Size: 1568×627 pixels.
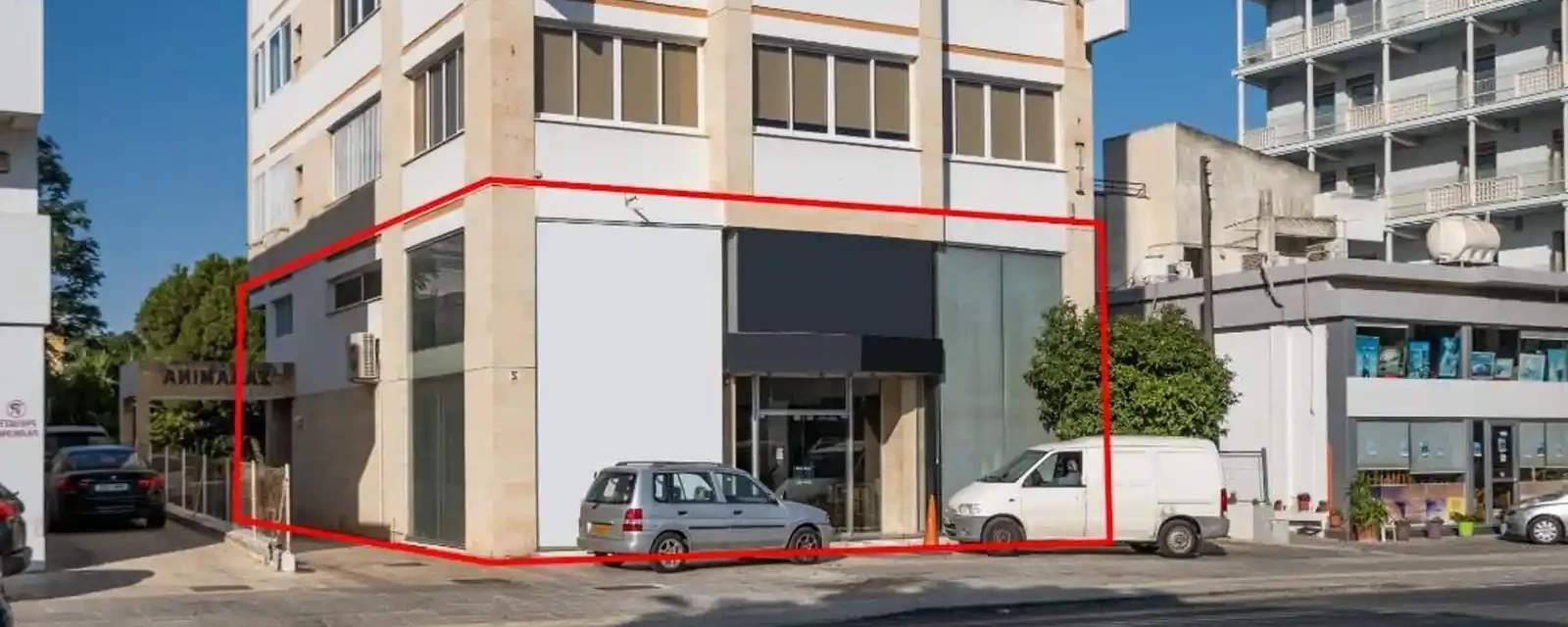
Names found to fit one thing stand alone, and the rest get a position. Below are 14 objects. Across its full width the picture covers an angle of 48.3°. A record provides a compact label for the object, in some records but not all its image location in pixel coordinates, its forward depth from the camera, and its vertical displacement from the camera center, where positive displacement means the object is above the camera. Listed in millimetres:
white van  26969 -1887
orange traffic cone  28422 -2392
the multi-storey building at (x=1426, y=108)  53406 +8650
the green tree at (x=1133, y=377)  29984 -27
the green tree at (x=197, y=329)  56938 +1769
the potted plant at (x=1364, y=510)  32188 -2510
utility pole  32500 +2404
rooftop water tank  34625 +2629
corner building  26156 +2063
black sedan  31078 -1908
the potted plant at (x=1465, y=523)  34125 -2922
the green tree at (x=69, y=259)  64250 +4674
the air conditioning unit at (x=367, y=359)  31109 +403
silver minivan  23422 -1850
